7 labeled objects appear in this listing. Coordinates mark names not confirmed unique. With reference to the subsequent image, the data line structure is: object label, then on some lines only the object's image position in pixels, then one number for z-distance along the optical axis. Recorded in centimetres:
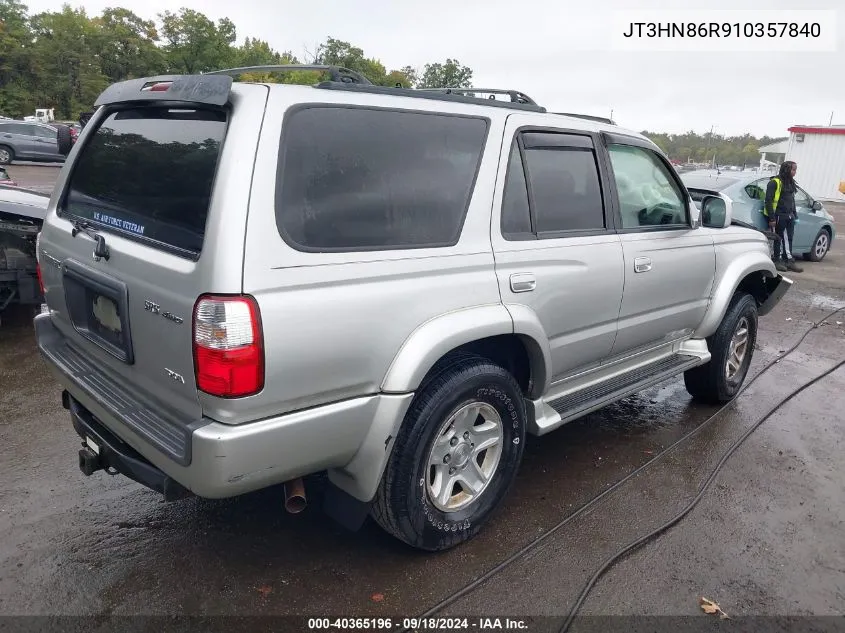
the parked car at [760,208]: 1055
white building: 3042
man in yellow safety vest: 1032
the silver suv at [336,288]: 210
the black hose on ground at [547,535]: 258
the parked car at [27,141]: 2214
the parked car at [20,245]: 531
